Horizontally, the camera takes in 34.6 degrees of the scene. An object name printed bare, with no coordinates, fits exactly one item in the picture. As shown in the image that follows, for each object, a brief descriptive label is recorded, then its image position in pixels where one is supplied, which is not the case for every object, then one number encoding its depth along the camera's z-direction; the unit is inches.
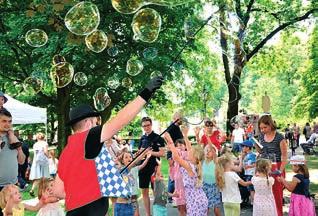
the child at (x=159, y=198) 317.4
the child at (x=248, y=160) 399.2
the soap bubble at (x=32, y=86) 441.1
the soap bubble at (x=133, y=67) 337.6
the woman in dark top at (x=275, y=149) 294.2
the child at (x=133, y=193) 286.8
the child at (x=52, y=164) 591.9
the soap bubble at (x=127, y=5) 233.8
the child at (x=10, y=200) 228.5
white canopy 541.3
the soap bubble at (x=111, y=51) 438.4
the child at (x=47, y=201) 259.1
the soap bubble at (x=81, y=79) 431.2
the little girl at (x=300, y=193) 293.9
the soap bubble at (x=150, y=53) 441.8
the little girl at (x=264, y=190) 287.6
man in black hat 157.2
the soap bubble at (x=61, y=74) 337.4
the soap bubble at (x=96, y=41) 283.6
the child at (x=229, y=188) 308.8
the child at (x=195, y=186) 292.8
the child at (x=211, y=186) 323.0
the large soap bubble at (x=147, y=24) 253.6
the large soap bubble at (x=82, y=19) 243.8
